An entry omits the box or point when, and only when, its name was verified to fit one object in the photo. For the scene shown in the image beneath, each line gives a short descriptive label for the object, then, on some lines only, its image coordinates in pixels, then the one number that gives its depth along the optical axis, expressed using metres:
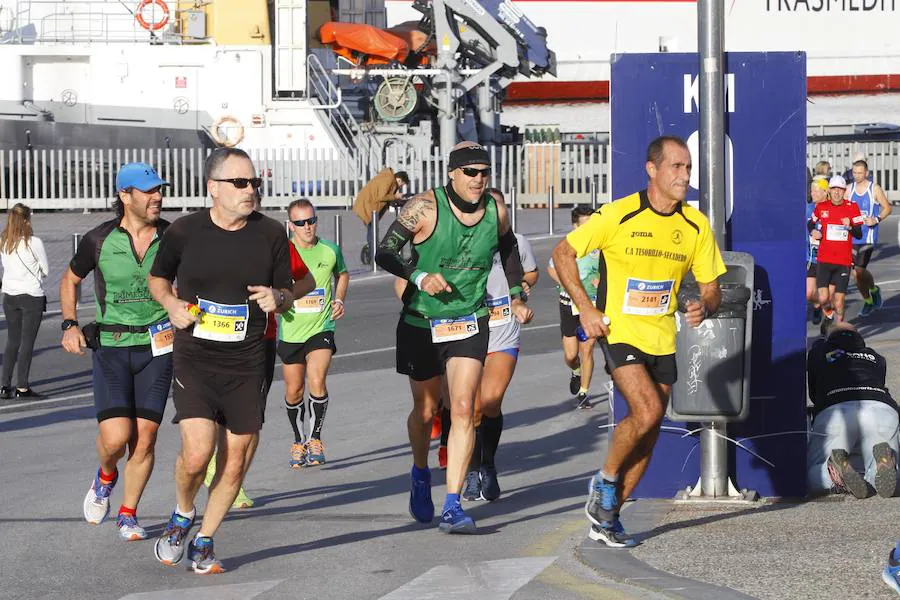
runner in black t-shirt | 12.89
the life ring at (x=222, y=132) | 60.91
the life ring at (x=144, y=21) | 60.39
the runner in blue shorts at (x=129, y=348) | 14.60
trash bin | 14.63
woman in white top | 26.55
